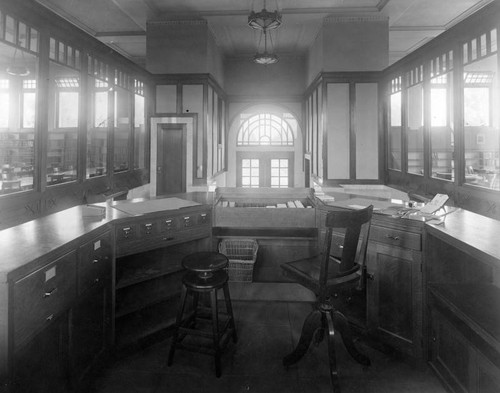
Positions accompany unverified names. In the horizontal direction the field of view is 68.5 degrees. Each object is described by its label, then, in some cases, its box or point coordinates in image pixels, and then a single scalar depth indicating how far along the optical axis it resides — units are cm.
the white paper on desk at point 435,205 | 263
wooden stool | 255
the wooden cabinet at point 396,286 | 257
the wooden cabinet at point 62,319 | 157
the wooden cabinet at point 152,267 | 271
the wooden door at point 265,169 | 1144
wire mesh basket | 367
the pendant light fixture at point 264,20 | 549
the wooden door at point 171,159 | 812
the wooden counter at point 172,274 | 168
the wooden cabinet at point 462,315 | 184
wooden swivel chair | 224
